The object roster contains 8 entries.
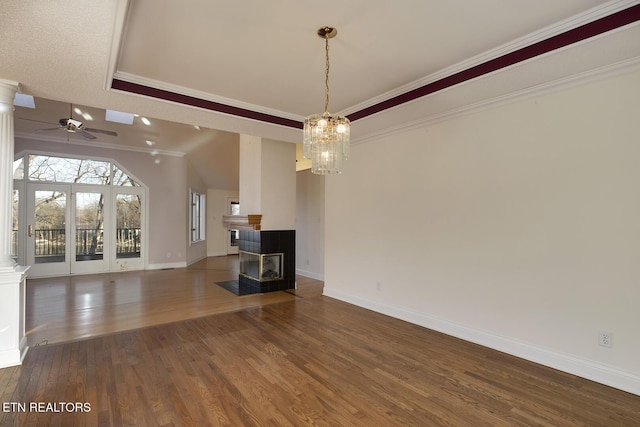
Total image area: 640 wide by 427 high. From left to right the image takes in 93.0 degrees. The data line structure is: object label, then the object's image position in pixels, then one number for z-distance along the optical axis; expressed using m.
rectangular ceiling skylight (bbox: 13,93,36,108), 5.45
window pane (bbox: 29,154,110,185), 6.68
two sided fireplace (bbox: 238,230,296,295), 5.78
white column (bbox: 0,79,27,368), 2.79
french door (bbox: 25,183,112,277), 6.63
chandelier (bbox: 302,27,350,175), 2.59
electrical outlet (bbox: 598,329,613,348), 2.53
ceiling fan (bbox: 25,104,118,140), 4.91
